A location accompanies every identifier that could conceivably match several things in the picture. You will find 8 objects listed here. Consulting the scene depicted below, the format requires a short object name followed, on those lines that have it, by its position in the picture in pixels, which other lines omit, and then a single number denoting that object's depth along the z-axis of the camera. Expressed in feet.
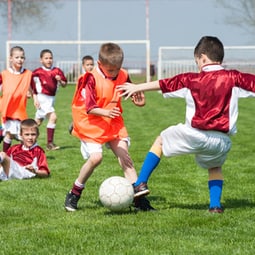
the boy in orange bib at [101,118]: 38.24
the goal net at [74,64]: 163.85
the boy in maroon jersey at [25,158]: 50.79
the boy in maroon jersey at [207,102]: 35.56
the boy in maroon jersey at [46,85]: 77.97
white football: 36.67
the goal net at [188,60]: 172.07
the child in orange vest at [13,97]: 62.61
